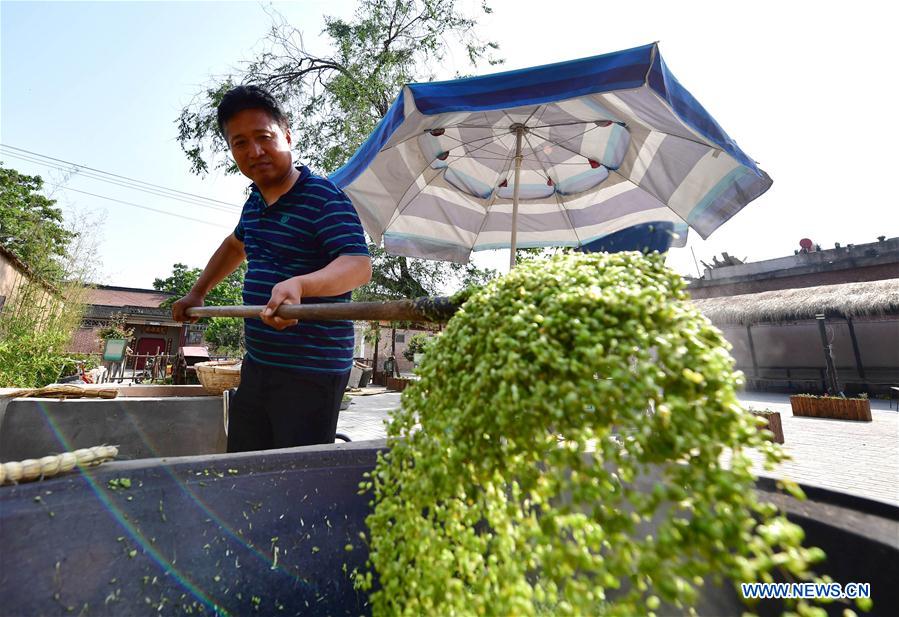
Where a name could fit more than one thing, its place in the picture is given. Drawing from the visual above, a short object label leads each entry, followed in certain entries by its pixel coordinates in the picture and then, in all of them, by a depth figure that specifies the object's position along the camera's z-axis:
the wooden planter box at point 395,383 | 14.86
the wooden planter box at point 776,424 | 5.52
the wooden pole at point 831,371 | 9.38
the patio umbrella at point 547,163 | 2.60
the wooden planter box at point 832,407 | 7.82
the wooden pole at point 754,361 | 14.87
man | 1.68
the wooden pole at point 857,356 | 12.70
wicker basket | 2.89
